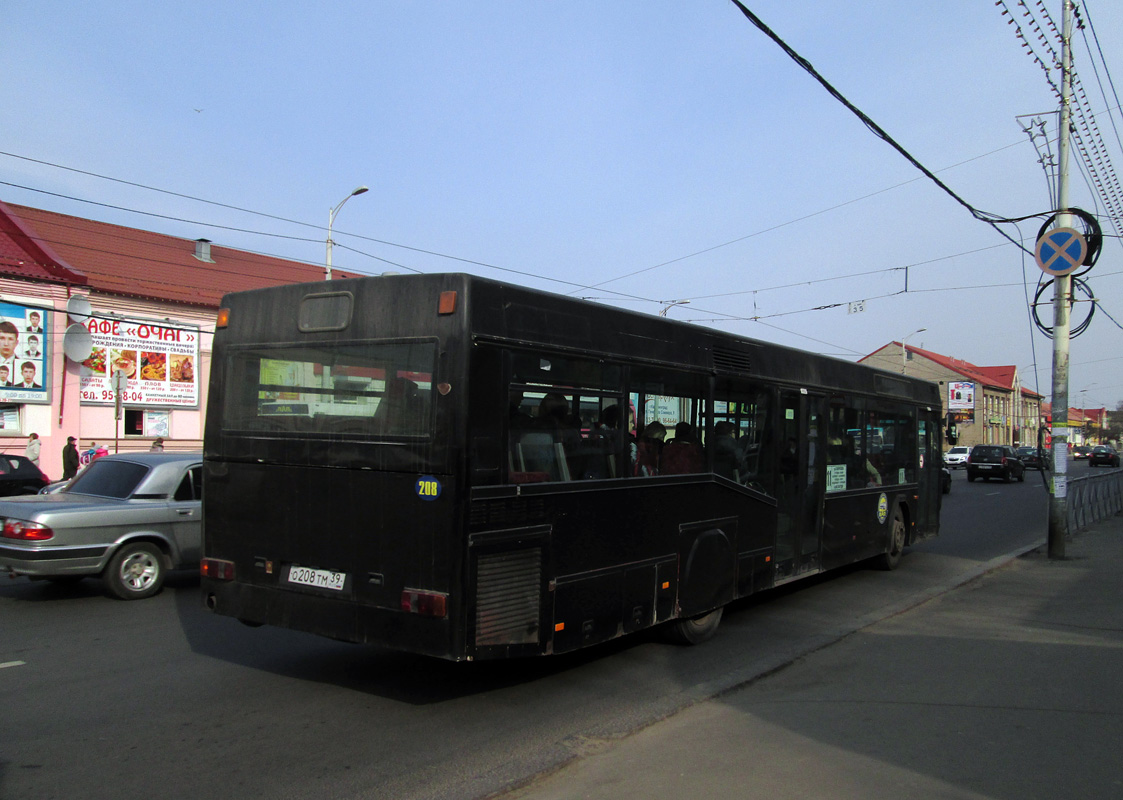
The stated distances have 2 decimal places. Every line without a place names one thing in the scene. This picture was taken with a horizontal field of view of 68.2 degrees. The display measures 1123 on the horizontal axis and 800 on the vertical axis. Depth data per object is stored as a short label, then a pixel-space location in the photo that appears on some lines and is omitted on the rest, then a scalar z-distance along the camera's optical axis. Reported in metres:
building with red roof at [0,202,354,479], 23.75
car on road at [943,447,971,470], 59.14
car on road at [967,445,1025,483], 39.47
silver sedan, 8.27
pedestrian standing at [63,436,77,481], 21.56
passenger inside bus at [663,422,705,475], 6.92
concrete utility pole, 12.98
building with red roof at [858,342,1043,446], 78.06
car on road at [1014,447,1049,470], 50.16
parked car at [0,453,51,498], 17.14
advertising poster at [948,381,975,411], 76.56
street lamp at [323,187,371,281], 22.06
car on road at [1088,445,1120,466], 58.53
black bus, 5.17
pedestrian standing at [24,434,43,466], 22.38
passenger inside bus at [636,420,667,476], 6.55
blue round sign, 12.58
